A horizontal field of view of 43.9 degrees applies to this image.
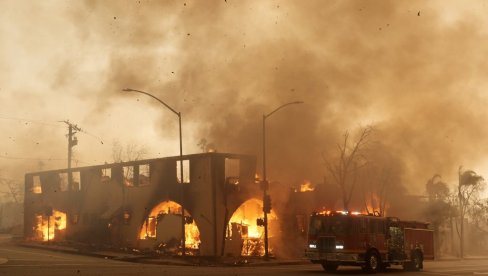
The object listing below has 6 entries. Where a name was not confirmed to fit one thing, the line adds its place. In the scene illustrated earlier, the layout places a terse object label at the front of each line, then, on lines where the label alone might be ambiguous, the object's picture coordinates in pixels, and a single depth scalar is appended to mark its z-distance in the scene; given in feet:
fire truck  74.84
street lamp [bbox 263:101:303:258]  109.40
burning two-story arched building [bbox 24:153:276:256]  129.39
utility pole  197.26
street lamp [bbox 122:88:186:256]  110.18
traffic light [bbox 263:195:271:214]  109.40
